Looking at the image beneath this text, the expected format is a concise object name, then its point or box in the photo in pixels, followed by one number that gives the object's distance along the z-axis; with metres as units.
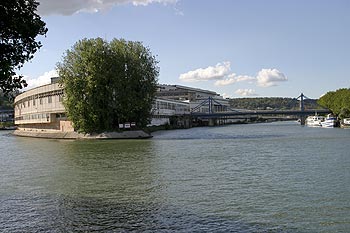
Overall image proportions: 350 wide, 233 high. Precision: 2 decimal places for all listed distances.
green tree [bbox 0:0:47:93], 11.73
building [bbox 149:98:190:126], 128.00
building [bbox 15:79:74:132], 94.19
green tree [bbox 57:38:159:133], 74.12
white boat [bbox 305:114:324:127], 132.12
